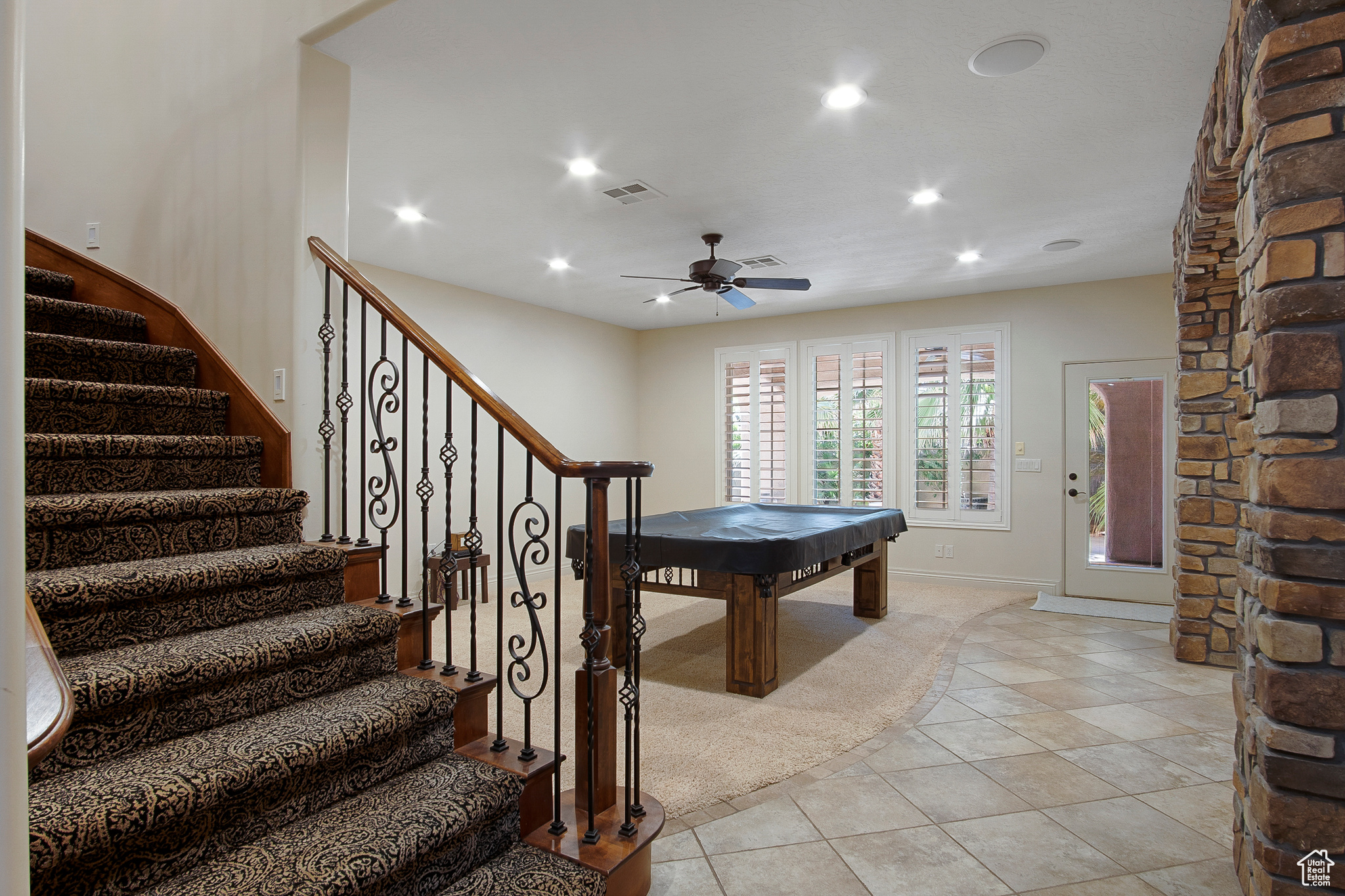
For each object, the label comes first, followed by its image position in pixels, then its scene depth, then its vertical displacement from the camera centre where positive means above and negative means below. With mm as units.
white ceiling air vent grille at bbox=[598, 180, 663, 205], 3719 +1400
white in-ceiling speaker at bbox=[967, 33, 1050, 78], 2414 +1410
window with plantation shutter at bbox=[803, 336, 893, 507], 6652 +288
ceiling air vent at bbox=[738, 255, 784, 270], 5125 +1410
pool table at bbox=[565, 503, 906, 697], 3414 -580
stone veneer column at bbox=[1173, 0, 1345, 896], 1483 +34
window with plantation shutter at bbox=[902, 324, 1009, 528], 6188 +227
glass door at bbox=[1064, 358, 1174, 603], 5598 -231
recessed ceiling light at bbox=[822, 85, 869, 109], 2722 +1405
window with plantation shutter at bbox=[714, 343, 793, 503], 7176 +292
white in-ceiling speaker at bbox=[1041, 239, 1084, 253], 4695 +1406
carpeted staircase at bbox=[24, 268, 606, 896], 1388 -636
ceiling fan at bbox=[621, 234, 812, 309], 4336 +1096
